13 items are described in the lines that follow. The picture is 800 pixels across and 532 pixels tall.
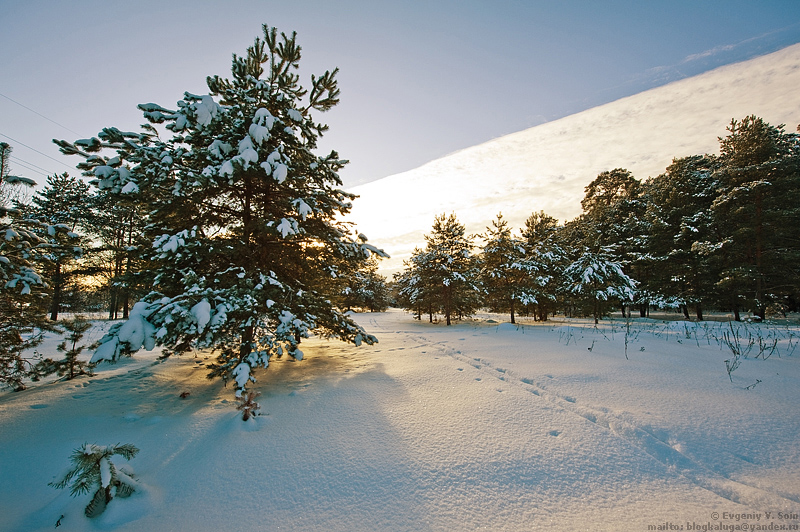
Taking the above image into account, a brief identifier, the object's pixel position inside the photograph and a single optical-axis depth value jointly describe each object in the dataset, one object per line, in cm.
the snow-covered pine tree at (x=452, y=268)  1677
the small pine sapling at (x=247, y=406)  372
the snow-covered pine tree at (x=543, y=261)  1686
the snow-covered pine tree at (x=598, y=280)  1537
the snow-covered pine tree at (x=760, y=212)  1591
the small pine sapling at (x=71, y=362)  517
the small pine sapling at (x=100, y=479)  216
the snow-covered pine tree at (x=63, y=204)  1767
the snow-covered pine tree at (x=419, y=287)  1733
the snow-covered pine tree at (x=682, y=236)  1983
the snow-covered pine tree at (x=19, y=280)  421
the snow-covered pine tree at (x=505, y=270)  1666
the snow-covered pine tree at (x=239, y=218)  452
